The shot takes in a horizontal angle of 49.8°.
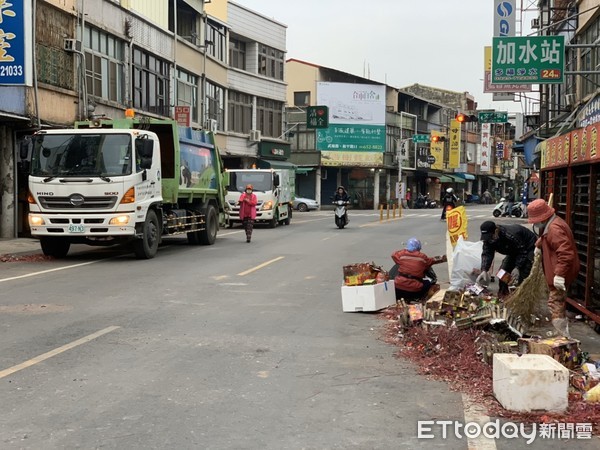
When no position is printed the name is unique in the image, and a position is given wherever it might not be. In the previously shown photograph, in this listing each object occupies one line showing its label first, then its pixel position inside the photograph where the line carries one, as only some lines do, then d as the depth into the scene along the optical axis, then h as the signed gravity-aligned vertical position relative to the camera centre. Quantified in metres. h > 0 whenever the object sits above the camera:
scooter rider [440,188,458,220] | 30.09 -0.35
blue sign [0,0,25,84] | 15.77 +3.36
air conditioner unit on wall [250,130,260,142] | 41.94 +3.50
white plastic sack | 9.73 -1.10
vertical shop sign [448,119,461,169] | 71.57 +5.09
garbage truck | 13.28 +0.02
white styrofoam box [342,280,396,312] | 8.81 -1.47
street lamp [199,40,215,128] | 35.06 +5.38
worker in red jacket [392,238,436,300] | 9.27 -1.17
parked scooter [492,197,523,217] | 40.75 -1.20
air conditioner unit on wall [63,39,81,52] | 20.84 +4.60
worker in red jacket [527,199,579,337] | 6.67 -0.67
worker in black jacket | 8.91 -0.79
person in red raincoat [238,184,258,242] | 19.44 -0.66
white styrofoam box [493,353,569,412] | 4.74 -1.45
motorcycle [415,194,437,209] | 63.91 -1.25
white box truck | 26.47 -0.08
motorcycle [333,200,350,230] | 26.25 -0.99
